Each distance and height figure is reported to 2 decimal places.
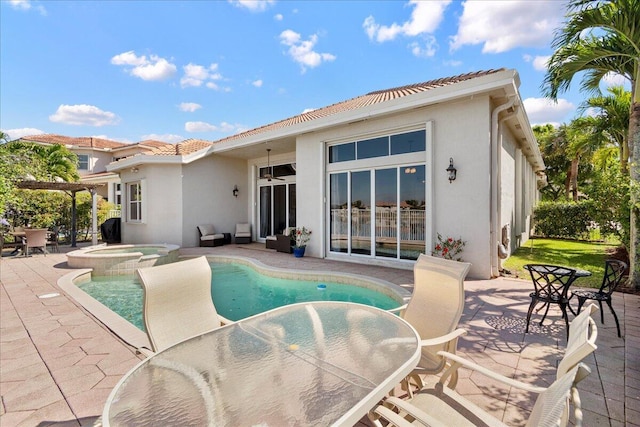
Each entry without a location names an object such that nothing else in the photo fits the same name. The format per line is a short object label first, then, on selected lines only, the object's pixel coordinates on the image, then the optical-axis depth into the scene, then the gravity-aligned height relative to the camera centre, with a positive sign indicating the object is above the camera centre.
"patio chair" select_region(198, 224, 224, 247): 13.84 -1.25
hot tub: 9.25 -1.59
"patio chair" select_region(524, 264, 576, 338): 4.24 -1.24
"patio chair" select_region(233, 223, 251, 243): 14.81 -1.18
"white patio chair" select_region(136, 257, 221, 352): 2.93 -0.97
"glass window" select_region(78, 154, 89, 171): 28.05 +4.65
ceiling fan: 14.24 +1.77
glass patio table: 1.61 -1.09
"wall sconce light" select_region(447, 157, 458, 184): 7.72 +0.91
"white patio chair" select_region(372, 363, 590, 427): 1.27 -1.15
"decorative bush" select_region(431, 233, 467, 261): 7.73 -1.06
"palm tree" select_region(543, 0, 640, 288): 6.17 +3.49
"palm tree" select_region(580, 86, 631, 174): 12.52 +3.88
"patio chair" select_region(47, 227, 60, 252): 12.17 -1.24
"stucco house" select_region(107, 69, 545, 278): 7.54 +1.06
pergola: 11.84 +0.98
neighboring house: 27.67 +5.72
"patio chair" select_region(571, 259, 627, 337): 4.25 -1.26
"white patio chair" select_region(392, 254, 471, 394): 2.73 -1.04
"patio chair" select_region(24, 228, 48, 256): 10.98 -0.98
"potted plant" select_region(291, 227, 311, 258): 10.85 -1.14
